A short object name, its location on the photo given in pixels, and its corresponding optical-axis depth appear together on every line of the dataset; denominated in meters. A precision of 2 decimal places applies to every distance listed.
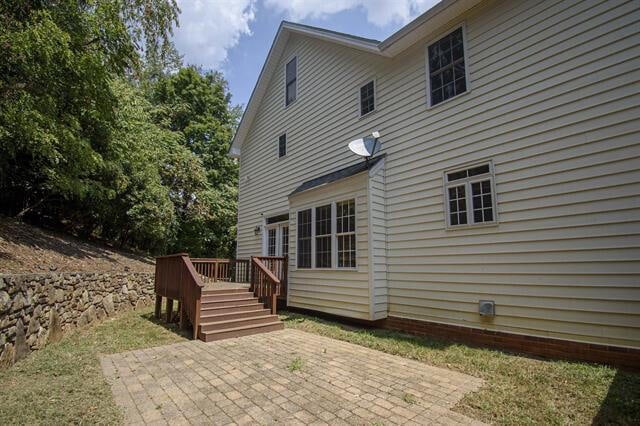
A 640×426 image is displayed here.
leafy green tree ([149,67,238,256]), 18.94
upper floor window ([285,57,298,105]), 11.43
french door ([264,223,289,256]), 10.95
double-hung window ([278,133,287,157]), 11.56
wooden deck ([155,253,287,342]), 6.40
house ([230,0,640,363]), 4.46
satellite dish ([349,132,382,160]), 7.50
